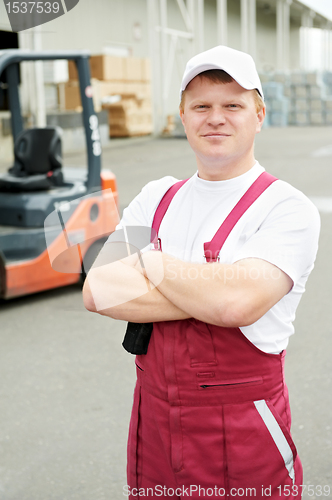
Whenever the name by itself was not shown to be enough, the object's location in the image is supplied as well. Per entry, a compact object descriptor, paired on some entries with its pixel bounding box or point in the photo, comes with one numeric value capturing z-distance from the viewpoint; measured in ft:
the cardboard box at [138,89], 71.97
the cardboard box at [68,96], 63.52
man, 4.96
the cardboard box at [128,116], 72.13
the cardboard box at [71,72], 65.57
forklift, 16.56
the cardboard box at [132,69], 71.56
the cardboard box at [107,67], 68.08
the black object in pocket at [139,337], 5.39
